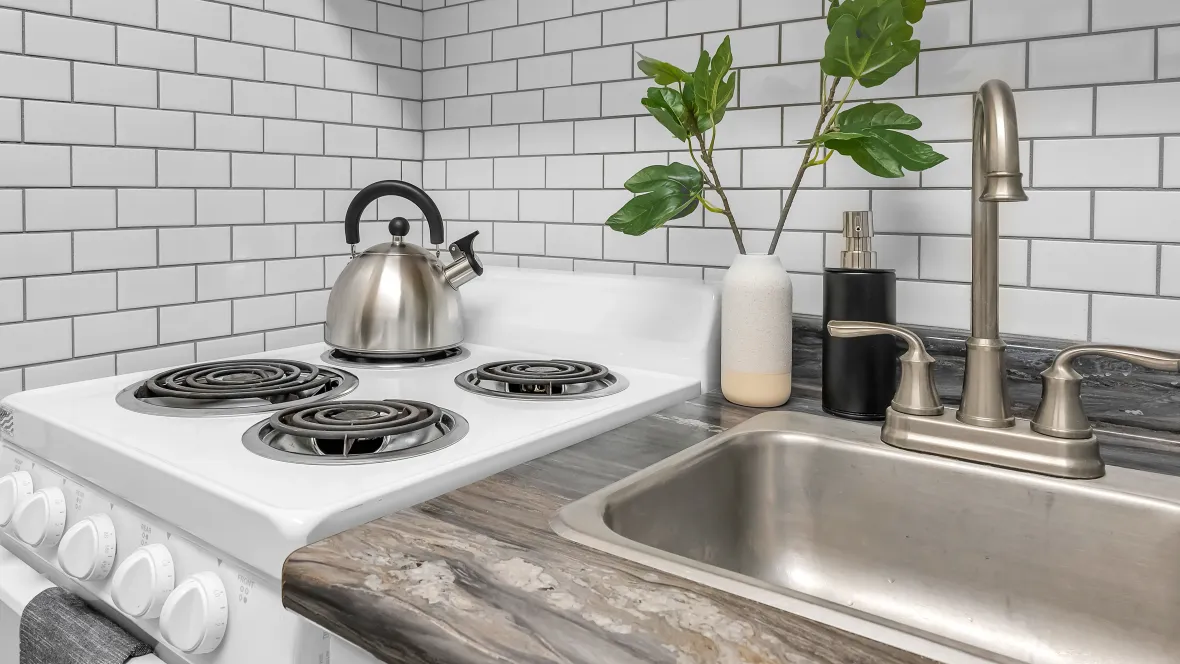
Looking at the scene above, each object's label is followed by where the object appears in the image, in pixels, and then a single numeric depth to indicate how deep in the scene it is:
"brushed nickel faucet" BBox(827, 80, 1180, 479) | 0.82
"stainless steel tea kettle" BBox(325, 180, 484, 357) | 1.31
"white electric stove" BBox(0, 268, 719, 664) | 0.71
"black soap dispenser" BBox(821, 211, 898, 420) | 1.04
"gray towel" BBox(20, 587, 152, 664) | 0.80
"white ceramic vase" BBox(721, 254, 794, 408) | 1.10
